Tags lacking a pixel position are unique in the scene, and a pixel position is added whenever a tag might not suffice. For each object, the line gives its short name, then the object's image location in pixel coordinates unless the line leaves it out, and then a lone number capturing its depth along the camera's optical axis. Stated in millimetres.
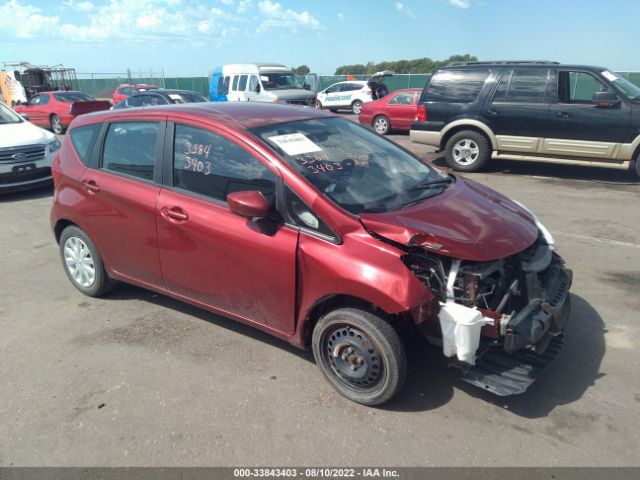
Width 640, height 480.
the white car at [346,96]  22656
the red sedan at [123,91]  21016
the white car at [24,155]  8070
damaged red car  2758
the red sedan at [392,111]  14789
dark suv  8336
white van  17531
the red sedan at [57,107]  16578
